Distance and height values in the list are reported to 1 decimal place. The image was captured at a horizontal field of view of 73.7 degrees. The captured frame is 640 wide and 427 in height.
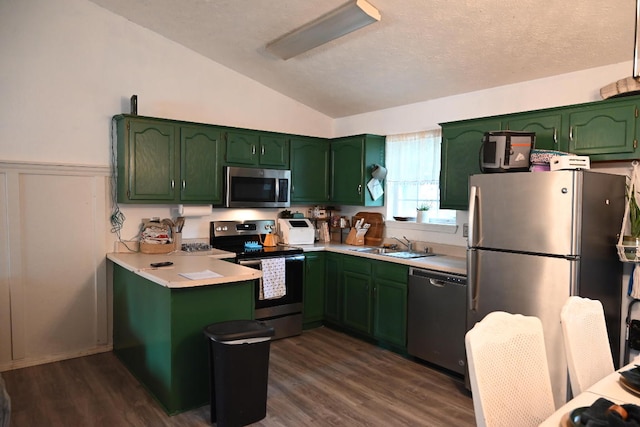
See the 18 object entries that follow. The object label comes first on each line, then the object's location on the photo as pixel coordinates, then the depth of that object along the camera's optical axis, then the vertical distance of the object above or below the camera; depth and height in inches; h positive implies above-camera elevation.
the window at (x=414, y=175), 169.6 +10.9
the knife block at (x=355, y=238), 191.5 -17.1
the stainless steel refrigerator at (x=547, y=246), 102.6 -11.5
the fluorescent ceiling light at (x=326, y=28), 112.9 +50.7
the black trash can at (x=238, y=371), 101.3 -41.3
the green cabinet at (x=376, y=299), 150.6 -36.9
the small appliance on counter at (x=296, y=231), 184.1 -13.5
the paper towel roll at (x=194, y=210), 162.2 -4.1
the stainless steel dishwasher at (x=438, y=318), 131.0 -37.6
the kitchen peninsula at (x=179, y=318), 108.6 -32.0
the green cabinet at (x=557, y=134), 109.8 +19.5
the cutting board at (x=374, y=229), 189.6 -12.7
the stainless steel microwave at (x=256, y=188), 168.2 +5.0
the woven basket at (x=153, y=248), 152.1 -17.5
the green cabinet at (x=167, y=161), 146.5 +13.8
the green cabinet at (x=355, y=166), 183.5 +15.3
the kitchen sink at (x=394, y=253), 160.2 -20.4
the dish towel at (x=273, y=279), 159.8 -30.0
